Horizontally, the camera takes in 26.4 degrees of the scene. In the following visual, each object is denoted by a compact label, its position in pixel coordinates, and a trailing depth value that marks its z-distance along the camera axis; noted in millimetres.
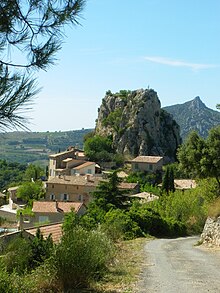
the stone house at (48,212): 49094
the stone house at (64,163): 80562
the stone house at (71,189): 66312
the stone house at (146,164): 81188
